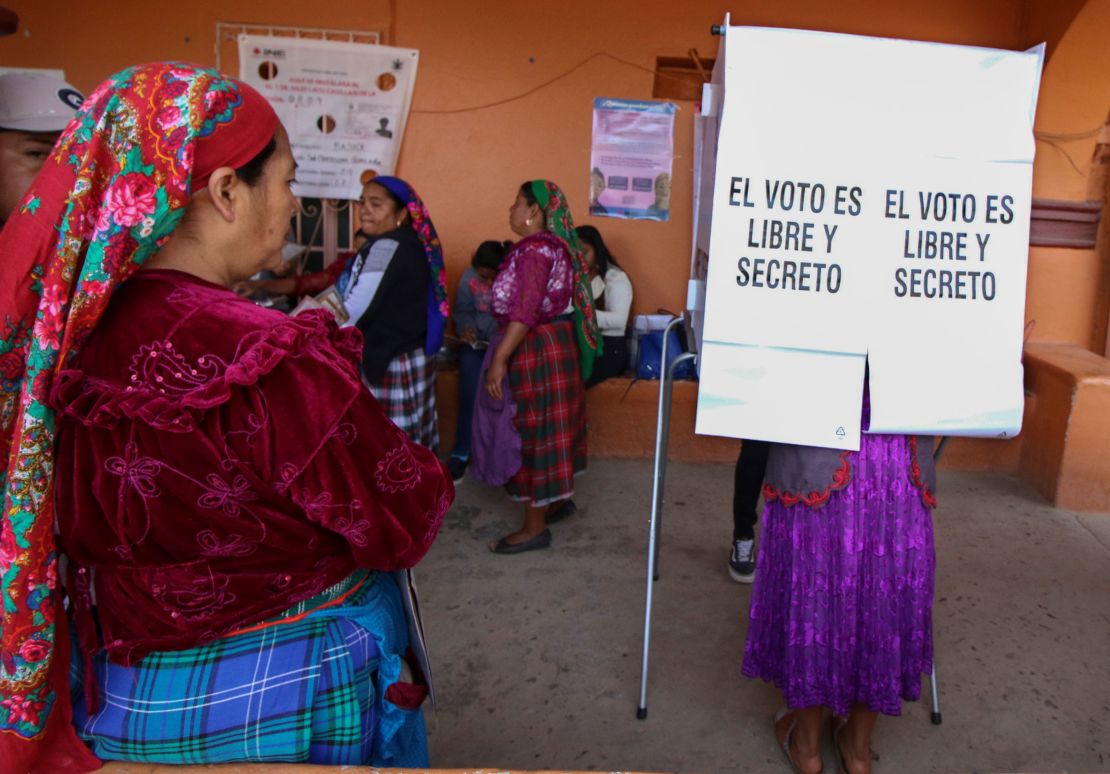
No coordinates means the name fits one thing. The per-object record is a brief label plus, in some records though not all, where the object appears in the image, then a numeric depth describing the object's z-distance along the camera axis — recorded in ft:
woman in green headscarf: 11.75
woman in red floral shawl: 3.69
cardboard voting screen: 6.36
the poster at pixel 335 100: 15.75
